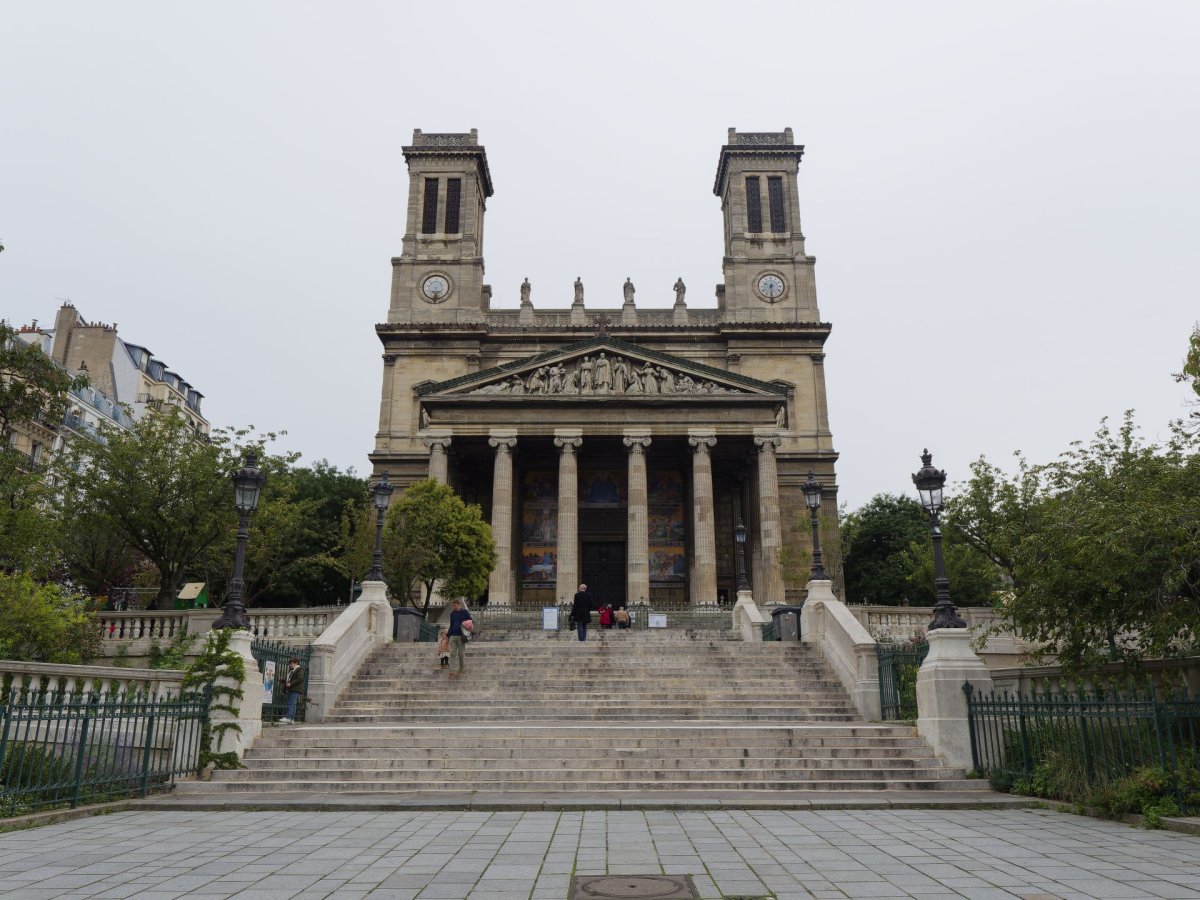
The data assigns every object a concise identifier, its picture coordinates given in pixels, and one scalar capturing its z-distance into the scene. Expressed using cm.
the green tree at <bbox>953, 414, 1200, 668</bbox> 1042
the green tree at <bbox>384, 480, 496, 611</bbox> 2823
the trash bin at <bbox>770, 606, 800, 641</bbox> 2217
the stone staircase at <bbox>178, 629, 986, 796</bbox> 1190
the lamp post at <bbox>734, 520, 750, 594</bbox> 2694
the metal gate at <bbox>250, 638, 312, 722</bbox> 1539
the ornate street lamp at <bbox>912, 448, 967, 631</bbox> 1339
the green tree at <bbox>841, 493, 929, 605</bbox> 5166
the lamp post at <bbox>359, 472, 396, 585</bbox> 2091
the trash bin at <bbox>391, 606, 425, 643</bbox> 2278
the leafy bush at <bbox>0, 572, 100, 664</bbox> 1894
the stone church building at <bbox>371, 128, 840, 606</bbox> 3625
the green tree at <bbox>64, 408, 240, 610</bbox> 3002
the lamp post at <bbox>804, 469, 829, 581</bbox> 2039
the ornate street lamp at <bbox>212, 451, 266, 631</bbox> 1373
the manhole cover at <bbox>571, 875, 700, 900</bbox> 608
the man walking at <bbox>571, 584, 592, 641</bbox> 2258
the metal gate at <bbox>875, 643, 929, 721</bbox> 1540
